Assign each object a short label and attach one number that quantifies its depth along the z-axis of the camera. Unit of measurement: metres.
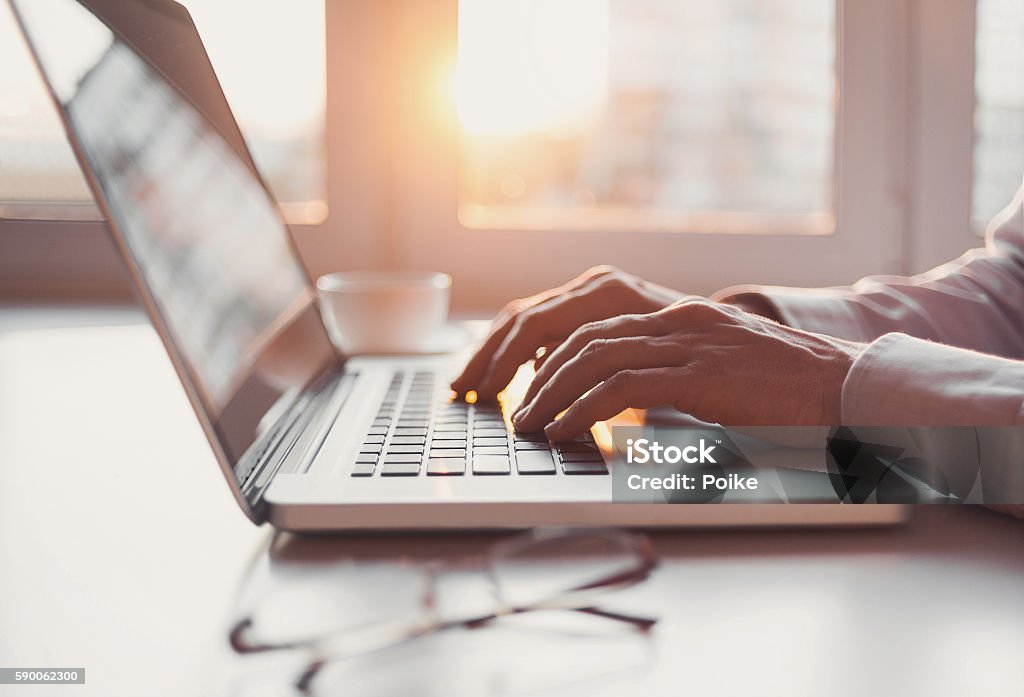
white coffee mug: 0.83
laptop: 0.37
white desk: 0.27
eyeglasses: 0.29
